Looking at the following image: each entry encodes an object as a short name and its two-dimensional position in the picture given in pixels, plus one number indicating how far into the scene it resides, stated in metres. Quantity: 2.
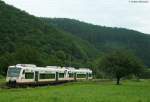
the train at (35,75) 41.05
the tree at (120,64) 61.69
